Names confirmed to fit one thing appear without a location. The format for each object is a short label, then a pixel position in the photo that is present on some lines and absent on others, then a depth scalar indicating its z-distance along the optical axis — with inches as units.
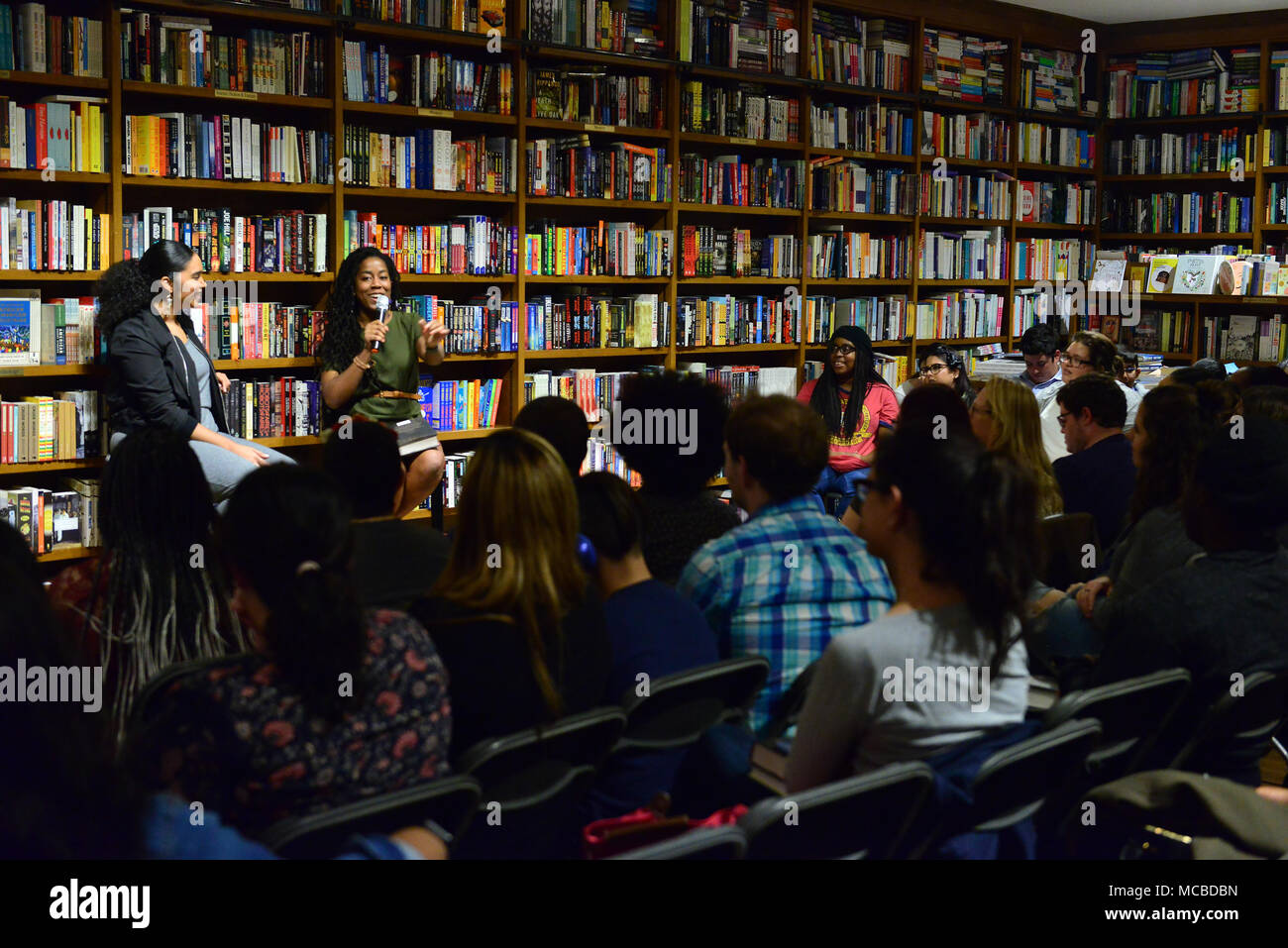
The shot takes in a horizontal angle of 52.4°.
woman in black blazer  189.2
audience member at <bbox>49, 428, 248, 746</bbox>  96.1
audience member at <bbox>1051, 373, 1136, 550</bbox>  162.7
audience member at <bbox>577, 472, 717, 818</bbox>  92.6
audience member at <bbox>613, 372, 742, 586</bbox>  123.2
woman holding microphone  216.2
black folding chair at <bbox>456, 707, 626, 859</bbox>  79.7
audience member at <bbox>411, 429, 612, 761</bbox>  83.8
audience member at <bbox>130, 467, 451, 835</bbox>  68.1
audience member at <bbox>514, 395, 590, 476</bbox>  146.2
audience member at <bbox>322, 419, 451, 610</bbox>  106.0
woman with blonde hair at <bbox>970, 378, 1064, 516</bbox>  165.2
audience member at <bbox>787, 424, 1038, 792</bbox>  76.9
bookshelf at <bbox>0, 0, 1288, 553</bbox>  207.0
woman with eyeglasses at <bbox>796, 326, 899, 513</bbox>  244.7
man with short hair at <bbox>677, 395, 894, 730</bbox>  102.1
